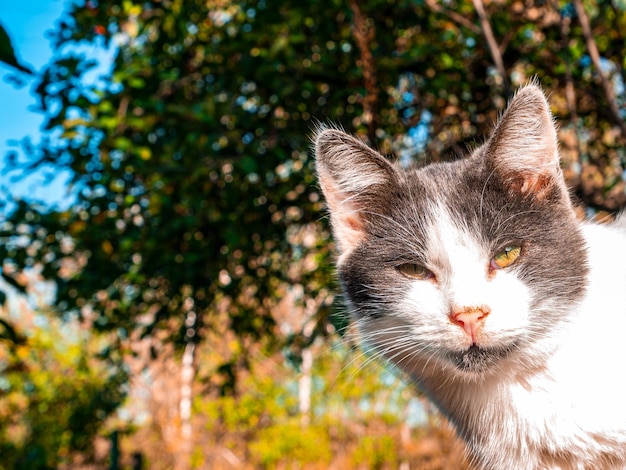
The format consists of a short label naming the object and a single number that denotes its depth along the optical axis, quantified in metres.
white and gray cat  0.52
